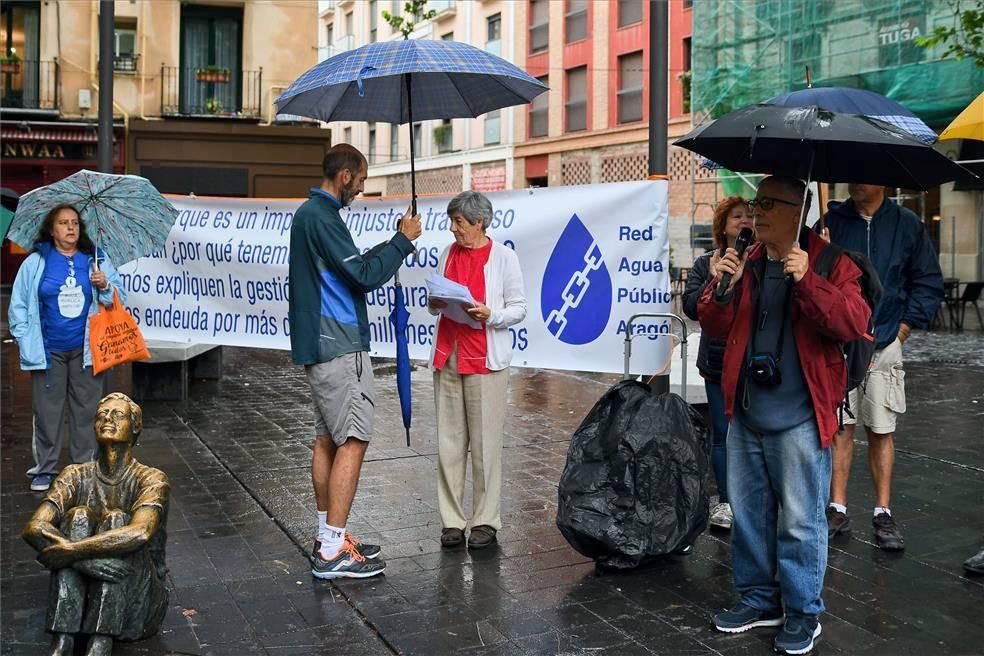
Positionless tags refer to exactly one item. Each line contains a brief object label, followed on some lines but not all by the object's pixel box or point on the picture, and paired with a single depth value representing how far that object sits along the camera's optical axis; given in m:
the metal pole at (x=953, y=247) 23.30
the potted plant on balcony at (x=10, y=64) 24.73
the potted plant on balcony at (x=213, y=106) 24.23
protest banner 6.34
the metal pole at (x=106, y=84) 7.93
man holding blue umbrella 5.25
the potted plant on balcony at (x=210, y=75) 24.56
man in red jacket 4.30
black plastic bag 5.27
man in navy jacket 5.81
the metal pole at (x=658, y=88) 6.05
